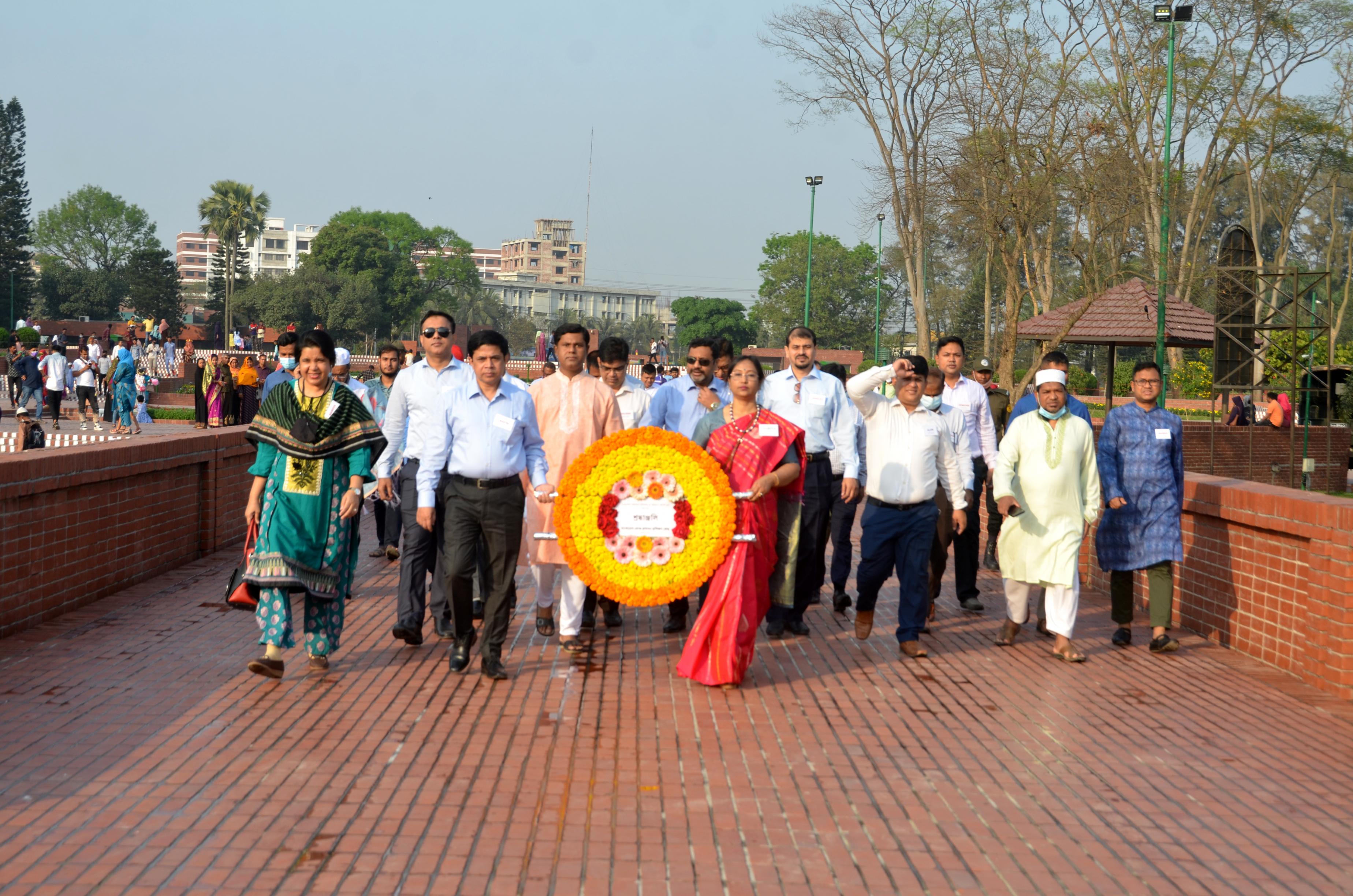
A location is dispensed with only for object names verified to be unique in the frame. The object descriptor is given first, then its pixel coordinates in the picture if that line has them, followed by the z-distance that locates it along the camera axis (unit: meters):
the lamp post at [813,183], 54.38
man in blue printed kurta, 8.09
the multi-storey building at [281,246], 190.88
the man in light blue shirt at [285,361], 9.45
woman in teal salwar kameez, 6.60
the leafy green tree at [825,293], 106.31
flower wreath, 6.82
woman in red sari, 6.79
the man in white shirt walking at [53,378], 26.72
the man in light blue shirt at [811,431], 8.31
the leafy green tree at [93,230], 119.69
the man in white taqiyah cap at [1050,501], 7.78
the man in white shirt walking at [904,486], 7.65
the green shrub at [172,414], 32.44
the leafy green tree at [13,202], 80.44
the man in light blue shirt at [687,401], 9.16
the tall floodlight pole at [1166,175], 20.38
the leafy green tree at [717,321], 113.75
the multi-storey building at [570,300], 168.50
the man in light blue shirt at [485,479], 6.68
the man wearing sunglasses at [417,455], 7.58
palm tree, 87.38
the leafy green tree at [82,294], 96.62
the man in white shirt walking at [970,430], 9.27
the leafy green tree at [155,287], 88.00
